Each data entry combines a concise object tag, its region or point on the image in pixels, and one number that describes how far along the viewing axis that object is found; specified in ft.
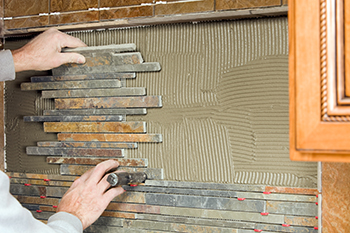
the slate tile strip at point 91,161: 4.19
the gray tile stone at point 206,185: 3.82
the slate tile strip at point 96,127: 4.19
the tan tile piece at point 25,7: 4.47
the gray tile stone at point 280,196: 3.66
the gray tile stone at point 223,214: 3.78
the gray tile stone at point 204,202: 3.83
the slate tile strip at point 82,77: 4.18
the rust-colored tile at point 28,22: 4.46
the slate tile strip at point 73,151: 4.27
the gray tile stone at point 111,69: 4.09
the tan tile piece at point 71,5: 4.26
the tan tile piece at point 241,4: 3.60
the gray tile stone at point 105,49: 4.10
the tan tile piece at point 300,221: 3.67
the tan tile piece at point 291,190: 3.64
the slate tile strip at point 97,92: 4.16
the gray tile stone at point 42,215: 4.63
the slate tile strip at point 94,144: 4.24
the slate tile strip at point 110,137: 4.14
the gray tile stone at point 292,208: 3.66
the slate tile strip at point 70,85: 4.22
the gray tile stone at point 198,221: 3.88
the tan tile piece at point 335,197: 3.59
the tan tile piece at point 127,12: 4.05
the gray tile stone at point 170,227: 3.96
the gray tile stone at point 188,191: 3.91
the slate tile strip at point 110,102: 4.12
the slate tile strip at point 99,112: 4.18
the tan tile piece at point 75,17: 4.25
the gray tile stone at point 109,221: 4.33
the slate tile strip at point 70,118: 4.24
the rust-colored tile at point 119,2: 4.09
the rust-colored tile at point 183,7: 3.84
